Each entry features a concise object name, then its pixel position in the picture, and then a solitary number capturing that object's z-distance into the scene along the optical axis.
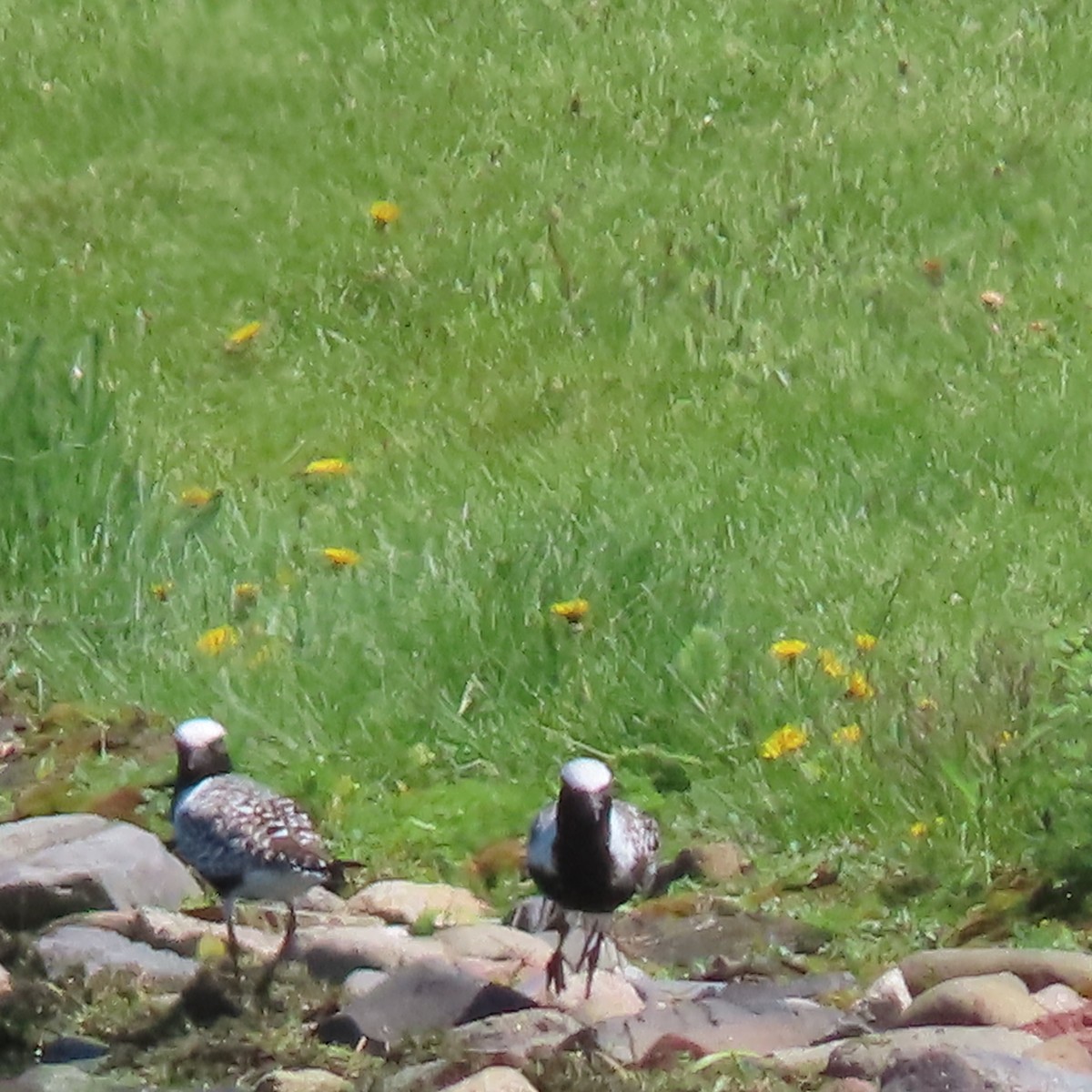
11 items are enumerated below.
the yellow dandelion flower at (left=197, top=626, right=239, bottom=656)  12.89
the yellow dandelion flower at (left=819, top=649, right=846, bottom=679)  11.95
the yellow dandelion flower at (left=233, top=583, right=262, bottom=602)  13.66
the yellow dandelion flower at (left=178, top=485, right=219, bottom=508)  15.41
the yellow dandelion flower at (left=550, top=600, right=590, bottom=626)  12.65
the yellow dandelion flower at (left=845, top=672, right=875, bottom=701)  11.66
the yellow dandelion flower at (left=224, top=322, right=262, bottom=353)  18.92
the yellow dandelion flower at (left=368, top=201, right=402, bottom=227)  20.70
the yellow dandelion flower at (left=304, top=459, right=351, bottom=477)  16.36
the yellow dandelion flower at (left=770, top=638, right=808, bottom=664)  12.06
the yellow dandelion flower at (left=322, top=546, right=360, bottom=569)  14.16
